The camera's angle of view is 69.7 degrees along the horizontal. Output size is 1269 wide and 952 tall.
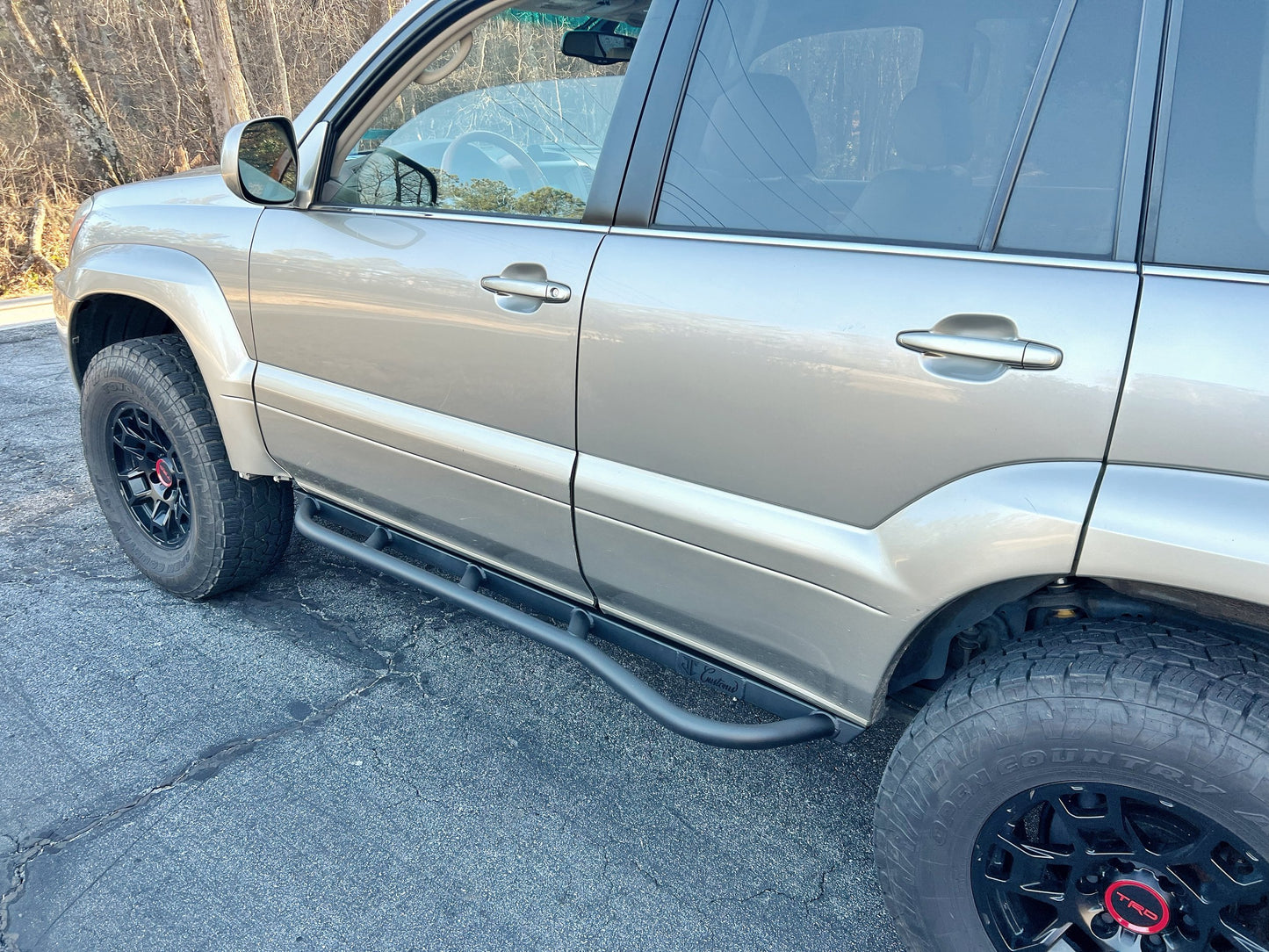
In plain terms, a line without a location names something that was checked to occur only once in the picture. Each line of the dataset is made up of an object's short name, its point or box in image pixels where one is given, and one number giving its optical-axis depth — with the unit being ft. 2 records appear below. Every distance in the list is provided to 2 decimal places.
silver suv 4.40
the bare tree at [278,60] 35.94
